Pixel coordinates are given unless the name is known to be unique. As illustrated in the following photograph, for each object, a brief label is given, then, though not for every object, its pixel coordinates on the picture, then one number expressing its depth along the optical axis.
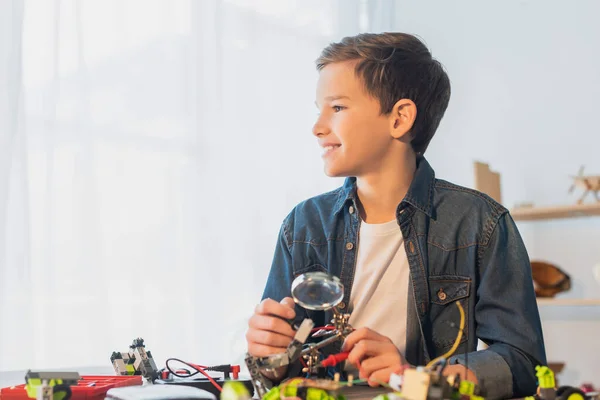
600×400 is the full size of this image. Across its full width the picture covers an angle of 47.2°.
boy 1.06
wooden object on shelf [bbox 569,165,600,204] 2.52
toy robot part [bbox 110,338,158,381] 0.95
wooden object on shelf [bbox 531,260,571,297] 2.58
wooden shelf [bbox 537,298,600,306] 2.43
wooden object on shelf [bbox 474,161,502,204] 2.56
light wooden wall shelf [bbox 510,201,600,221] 2.50
